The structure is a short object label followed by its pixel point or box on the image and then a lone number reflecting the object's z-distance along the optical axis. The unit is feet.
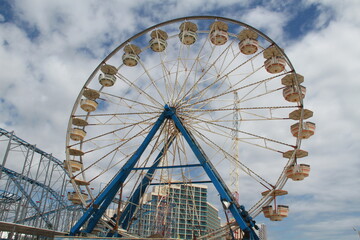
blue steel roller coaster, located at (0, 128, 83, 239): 67.66
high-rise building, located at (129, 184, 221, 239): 248.73
